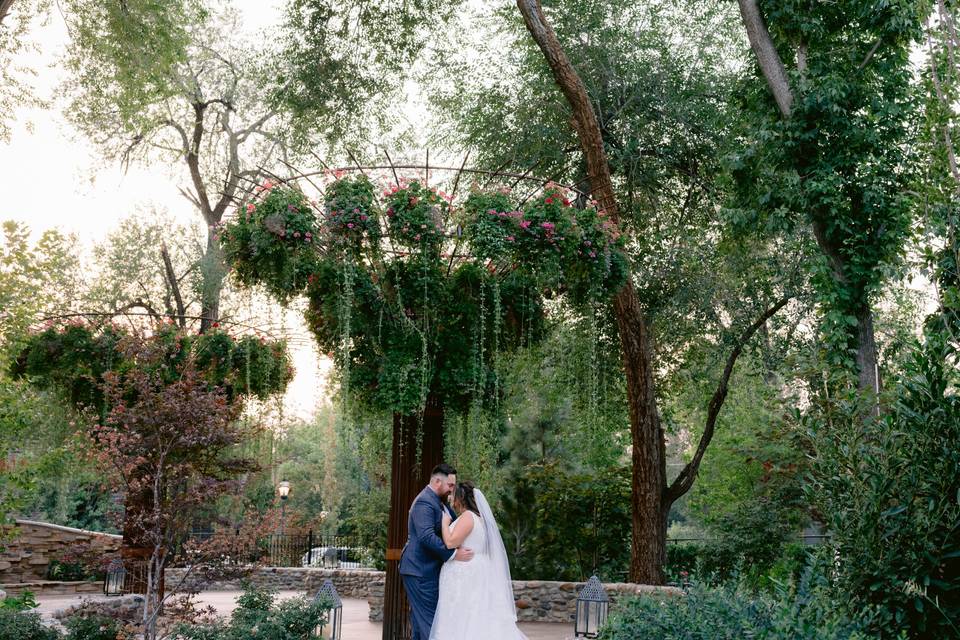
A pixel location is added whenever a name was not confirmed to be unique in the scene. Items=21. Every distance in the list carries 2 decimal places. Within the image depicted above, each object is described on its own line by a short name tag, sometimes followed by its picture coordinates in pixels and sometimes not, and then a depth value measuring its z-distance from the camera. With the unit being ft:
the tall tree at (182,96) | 34.32
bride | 21.44
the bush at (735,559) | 45.21
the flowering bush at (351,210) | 22.90
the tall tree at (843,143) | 28.22
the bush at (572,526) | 46.06
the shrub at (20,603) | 31.76
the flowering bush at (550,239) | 23.08
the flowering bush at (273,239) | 22.93
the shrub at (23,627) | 24.32
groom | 21.45
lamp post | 60.06
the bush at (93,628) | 25.82
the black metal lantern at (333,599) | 25.71
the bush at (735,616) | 11.57
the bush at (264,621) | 22.31
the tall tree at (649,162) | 34.55
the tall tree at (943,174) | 14.67
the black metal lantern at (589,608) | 26.63
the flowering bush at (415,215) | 22.94
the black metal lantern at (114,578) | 38.99
